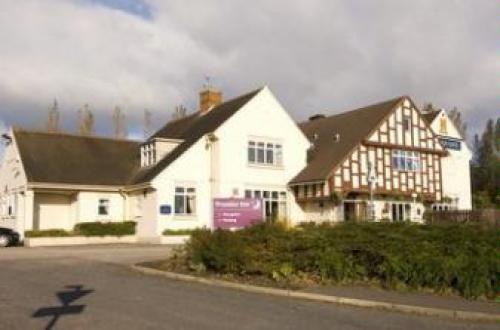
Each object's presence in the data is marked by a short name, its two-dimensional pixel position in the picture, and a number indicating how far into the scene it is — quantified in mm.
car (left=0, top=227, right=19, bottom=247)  32156
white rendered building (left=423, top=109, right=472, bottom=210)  43219
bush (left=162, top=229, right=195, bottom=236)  32406
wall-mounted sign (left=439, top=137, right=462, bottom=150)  44562
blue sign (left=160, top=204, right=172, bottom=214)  32906
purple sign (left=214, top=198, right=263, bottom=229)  18922
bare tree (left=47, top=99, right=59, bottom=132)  71500
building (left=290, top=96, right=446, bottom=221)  35312
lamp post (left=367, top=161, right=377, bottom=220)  33612
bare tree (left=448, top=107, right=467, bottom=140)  75100
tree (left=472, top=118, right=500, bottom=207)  57006
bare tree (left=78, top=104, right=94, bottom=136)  73688
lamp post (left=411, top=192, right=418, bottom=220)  38188
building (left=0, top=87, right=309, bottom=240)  33750
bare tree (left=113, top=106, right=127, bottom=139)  74944
